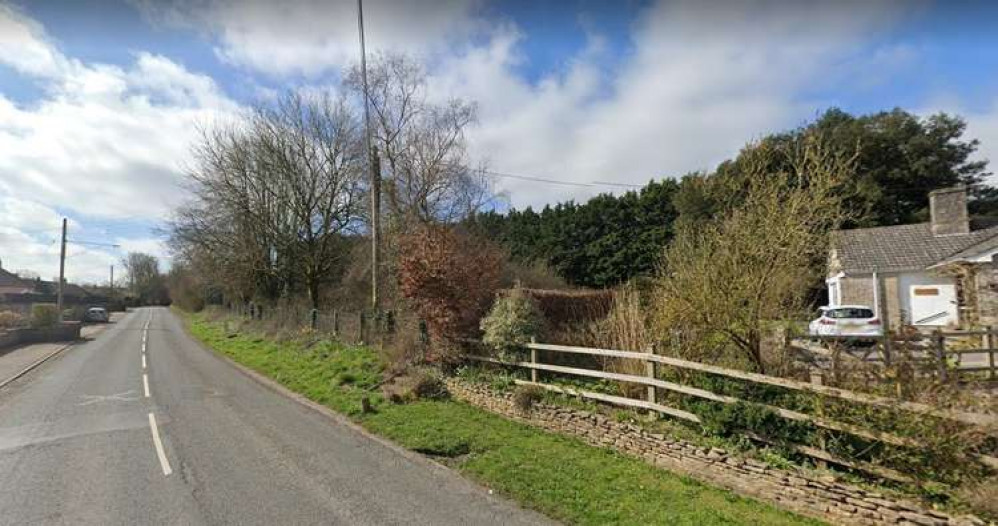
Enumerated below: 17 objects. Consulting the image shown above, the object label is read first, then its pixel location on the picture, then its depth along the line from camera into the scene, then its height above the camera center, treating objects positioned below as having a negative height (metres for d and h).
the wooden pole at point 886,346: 5.61 -0.57
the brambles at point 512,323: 10.42 -0.56
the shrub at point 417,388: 10.78 -2.02
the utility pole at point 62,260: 35.88 +2.69
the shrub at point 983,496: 4.22 -1.71
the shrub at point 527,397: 9.16 -1.82
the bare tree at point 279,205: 25.94 +4.92
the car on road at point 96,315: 43.81 -1.48
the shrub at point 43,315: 27.33 -0.91
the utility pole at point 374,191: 16.05 +3.54
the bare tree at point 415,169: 23.48 +6.06
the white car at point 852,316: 19.67 -0.86
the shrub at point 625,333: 8.62 -0.70
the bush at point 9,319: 25.83 -1.10
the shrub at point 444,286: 11.83 +0.26
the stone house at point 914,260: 22.72 +1.65
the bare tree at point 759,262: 7.15 +0.50
